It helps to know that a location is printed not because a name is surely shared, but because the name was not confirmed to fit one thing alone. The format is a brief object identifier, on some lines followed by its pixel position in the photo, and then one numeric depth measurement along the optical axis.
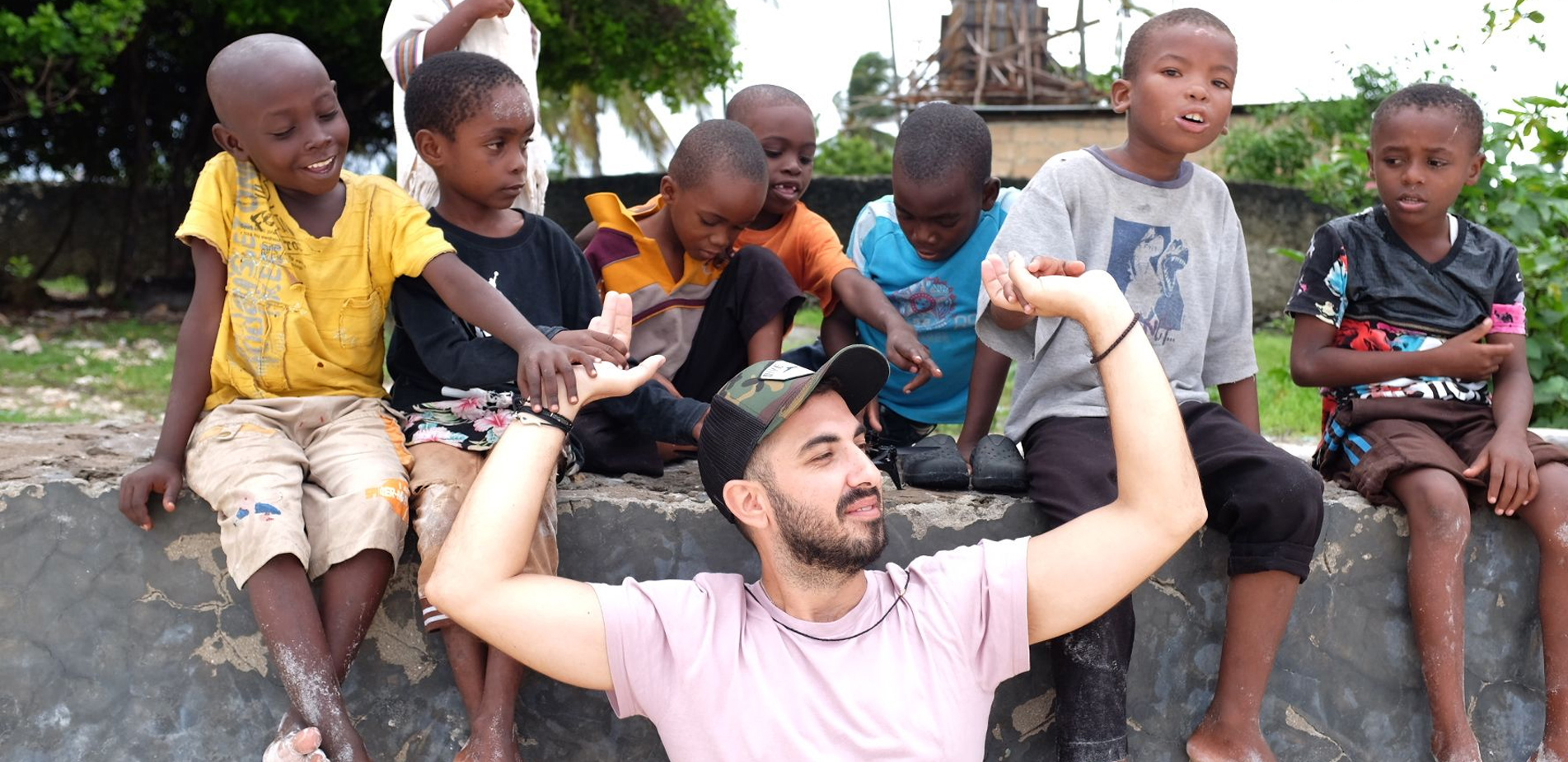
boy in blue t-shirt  3.55
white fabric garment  3.78
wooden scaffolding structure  18.12
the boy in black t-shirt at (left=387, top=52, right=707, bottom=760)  2.96
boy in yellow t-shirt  2.56
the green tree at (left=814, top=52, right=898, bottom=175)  17.61
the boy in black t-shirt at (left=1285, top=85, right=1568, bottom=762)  3.01
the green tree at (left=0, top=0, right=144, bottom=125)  9.05
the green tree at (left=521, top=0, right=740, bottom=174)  11.18
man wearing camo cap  2.24
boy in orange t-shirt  3.80
